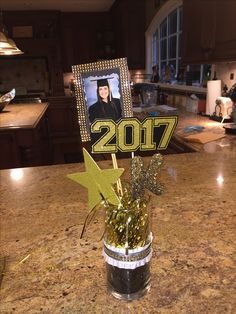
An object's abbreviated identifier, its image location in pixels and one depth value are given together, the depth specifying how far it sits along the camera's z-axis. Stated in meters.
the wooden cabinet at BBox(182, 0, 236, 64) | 1.95
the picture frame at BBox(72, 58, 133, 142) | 0.62
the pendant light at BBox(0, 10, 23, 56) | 2.60
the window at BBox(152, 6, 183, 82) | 3.89
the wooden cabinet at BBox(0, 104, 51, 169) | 2.54
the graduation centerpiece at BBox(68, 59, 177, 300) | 0.56
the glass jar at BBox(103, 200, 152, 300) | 0.55
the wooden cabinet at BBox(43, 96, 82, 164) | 5.32
